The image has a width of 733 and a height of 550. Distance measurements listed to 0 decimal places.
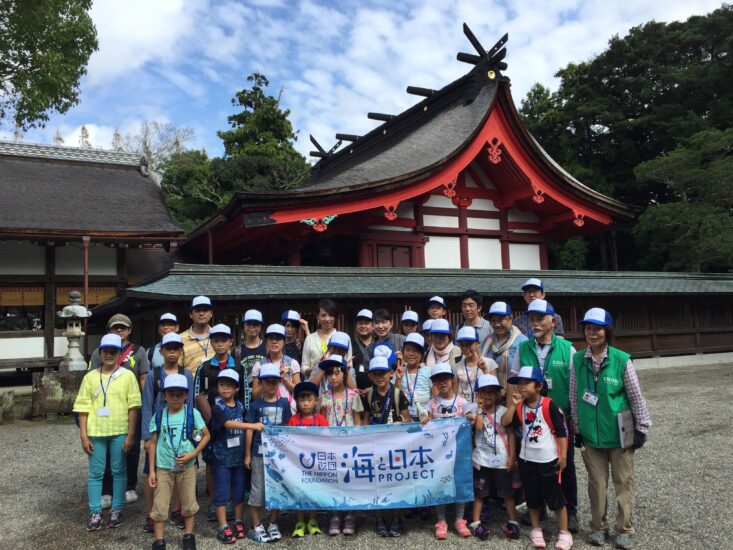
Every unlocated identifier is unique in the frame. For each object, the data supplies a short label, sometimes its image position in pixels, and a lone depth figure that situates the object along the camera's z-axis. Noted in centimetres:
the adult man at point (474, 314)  521
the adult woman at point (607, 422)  386
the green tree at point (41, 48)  1185
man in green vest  429
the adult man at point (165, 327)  488
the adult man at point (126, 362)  484
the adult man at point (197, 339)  486
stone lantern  1049
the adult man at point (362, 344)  484
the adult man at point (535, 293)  503
